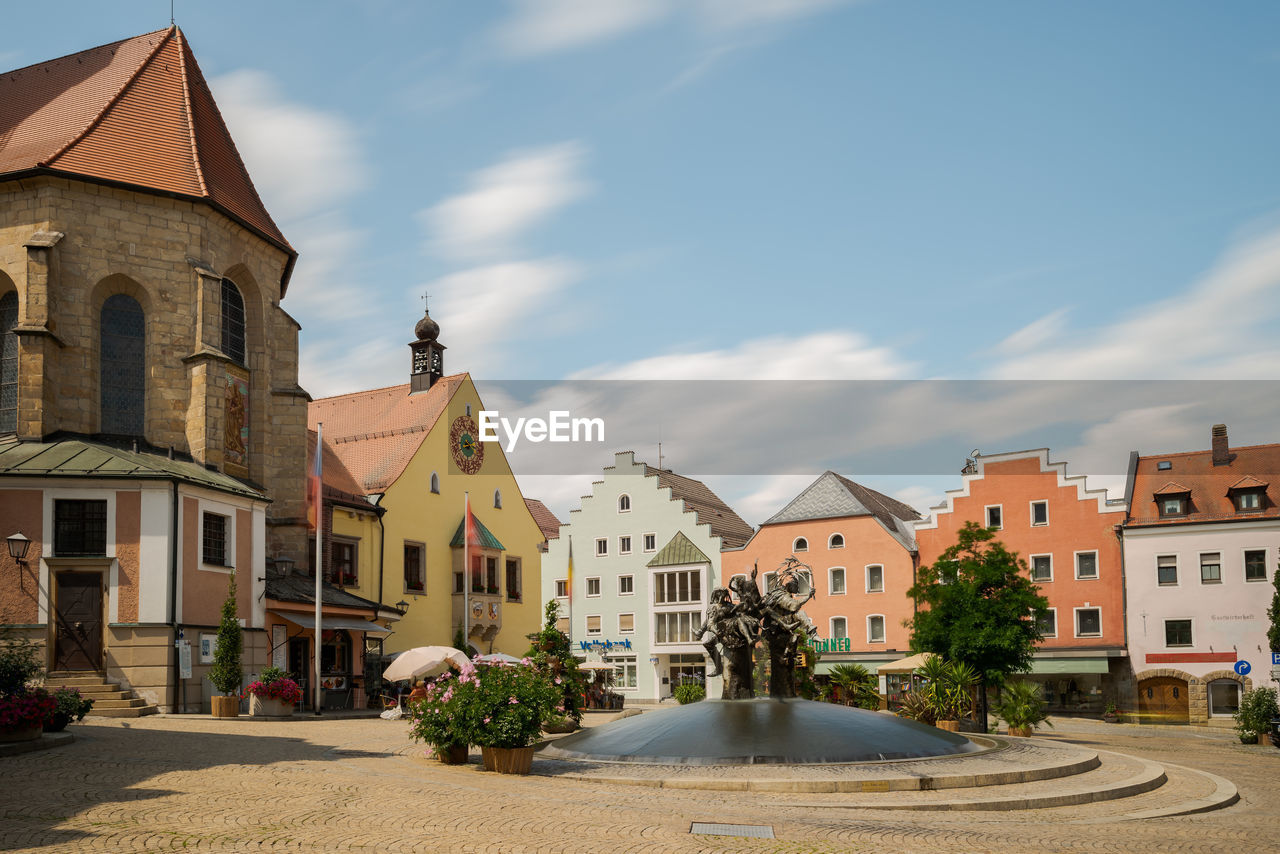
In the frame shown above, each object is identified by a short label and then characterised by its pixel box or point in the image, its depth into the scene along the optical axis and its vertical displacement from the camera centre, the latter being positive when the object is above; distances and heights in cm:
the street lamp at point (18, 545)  2934 +65
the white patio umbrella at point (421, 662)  3228 -280
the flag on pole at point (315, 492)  3778 +258
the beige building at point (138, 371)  3150 +640
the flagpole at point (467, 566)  5141 -17
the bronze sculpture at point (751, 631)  2230 -143
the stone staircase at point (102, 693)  2984 -326
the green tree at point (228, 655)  3189 -246
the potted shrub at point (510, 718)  1716 -233
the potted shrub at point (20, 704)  1769 -207
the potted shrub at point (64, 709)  1995 -248
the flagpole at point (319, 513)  3525 +166
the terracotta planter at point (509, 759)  1725 -295
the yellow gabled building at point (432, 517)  5133 +216
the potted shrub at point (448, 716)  1761 -237
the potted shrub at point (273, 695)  3142 -352
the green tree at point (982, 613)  3266 -172
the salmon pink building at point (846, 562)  5541 -32
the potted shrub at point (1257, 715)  3241 -470
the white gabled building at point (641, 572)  6103 -71
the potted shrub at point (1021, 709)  3003 -409
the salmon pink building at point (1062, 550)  4925 +6
